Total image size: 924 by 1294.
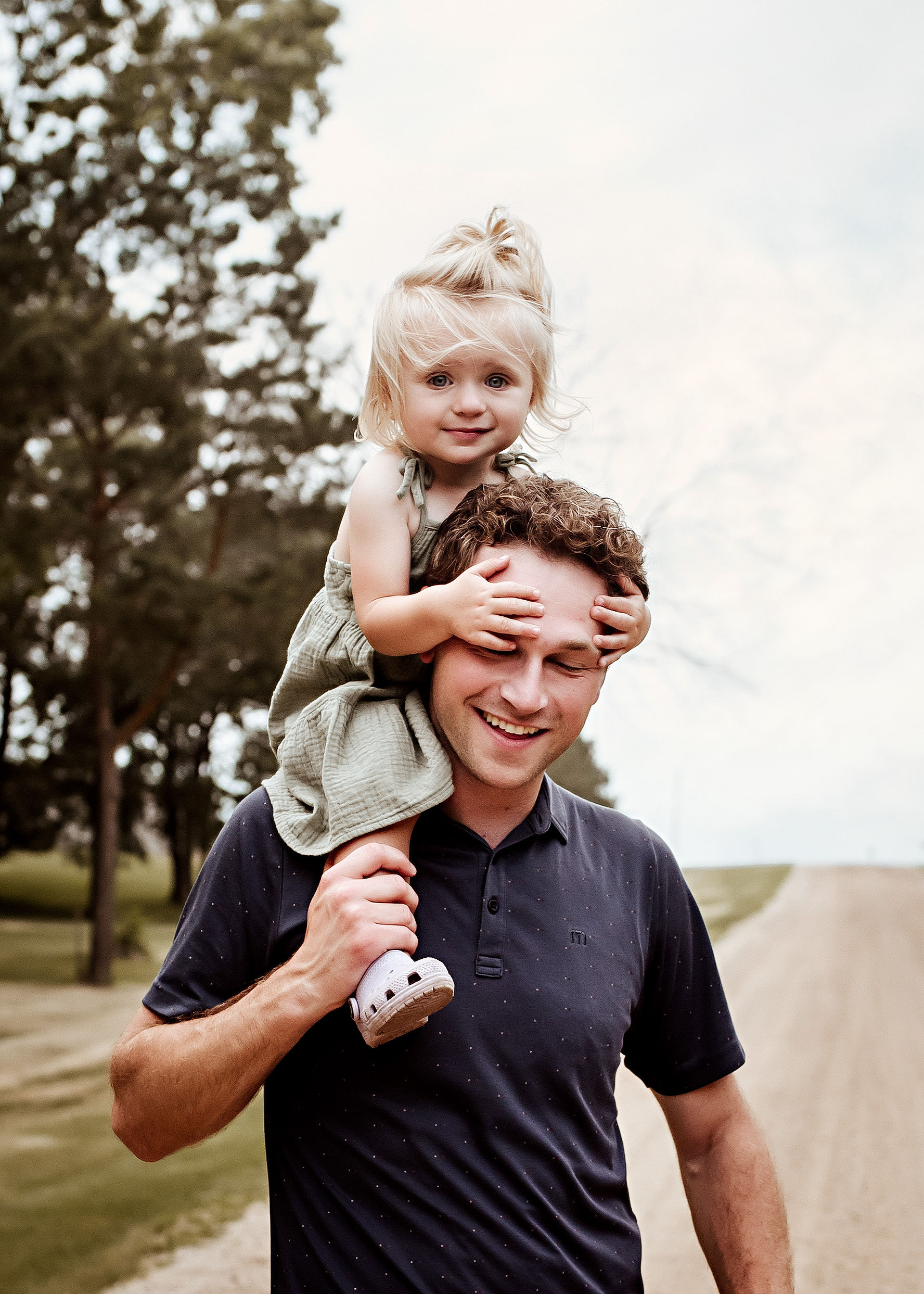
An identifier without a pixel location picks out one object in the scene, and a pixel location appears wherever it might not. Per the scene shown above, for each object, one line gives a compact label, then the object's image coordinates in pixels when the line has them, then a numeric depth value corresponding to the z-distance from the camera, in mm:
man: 1568
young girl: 1709
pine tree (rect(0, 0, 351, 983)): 11875
